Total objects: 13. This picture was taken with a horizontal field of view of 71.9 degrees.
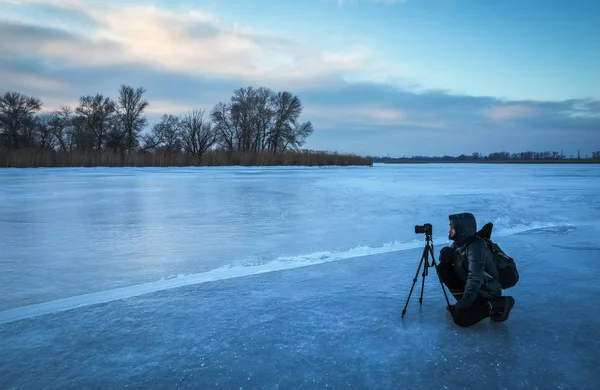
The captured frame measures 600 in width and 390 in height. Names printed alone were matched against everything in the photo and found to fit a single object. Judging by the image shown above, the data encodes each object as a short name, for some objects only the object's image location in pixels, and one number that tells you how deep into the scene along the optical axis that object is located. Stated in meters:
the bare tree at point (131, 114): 48.38
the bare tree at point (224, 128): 55.12
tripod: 3.08
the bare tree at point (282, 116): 54.00
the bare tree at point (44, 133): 55.05
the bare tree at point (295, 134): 54.84
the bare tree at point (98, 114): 49.53
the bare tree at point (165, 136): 50.91
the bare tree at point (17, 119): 47.00
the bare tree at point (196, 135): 39.66
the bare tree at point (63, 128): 55.53
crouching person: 2.83
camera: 3.05
